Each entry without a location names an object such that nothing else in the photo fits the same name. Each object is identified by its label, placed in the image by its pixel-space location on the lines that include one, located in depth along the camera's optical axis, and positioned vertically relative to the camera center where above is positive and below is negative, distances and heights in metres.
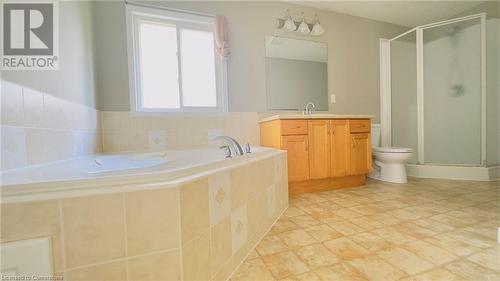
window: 2.05 +0.75
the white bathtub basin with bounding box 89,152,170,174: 1.07 -0.16
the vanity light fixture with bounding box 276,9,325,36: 2.51 +1.29
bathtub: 0.52 -0.23
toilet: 2.35 -0.43
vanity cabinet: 2.06 -0.16
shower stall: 2.51 +0.40
